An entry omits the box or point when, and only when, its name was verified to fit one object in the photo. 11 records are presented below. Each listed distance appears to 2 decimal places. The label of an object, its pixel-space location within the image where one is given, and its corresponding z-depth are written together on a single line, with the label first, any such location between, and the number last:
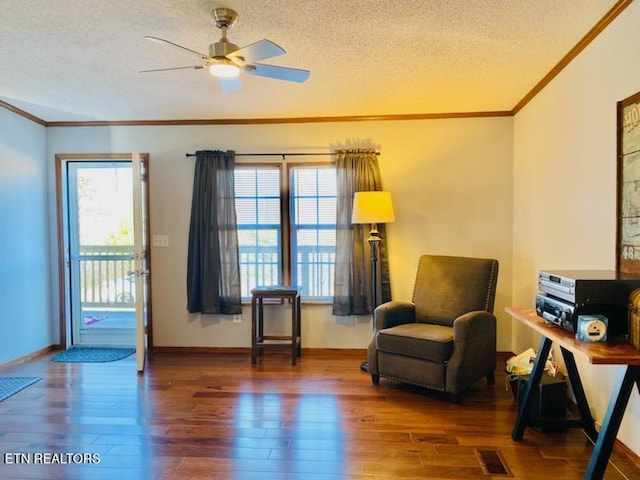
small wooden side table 3.72
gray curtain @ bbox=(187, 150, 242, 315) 3.97
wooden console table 1.55
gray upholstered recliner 2.88
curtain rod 4.02
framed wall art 2.01
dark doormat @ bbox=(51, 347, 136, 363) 3.88
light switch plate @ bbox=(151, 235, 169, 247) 4.14
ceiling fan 2.02
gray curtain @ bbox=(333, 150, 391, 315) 3.88
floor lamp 3.51
